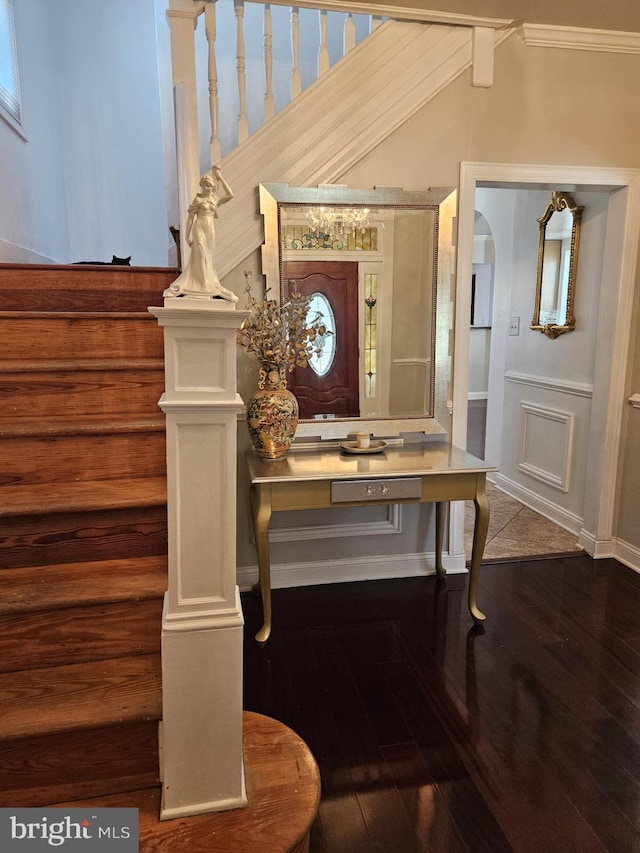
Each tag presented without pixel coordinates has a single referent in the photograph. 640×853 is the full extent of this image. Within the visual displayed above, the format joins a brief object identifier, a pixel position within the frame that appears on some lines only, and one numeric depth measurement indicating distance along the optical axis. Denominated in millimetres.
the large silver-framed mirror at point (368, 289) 2547
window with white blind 3035
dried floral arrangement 2387
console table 2246
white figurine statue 1125
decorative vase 2369
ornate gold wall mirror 3395
